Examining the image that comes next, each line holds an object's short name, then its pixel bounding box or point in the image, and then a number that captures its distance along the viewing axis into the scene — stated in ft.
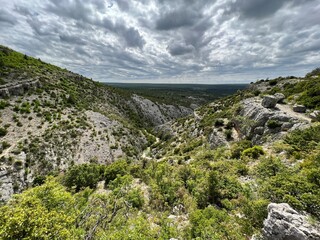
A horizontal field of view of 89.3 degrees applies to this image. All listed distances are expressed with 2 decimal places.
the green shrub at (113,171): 63.36
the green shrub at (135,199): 40.88
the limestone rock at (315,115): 61.80
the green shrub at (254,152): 55.29
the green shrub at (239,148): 62.43
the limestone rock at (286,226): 18.45
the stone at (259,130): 72.60
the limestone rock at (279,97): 94.83
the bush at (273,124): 66.85
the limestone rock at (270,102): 81.41
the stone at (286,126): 62.88
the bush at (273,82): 158.03
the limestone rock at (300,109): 76.74
